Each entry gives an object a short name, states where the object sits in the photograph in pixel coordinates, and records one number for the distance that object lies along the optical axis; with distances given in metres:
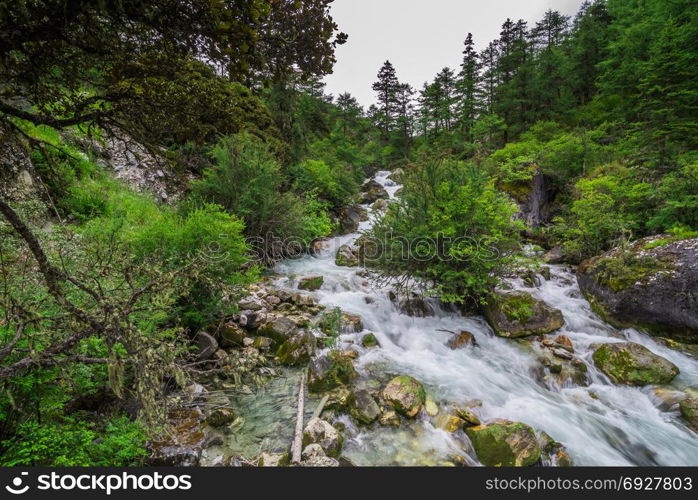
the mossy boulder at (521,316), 7.36
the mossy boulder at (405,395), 4.93
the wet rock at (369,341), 7.18
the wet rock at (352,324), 7.55
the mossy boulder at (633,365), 5.64
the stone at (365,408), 4.74
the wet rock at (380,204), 22.12
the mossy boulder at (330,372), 5.43
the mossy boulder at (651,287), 6.69
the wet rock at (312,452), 3.83
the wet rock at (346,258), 12.54
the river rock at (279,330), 6.61
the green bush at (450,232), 7.32
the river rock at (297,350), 6.27
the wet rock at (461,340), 7.34
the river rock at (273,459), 3.79
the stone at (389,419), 4.73
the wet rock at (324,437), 4.09
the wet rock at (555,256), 12.27
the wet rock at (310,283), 9.83
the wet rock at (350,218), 18.53
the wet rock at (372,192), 25.89
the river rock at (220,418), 4.45
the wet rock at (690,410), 4.81
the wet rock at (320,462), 3.69
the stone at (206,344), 5.66
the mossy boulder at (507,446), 3.99
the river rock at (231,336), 6.27
